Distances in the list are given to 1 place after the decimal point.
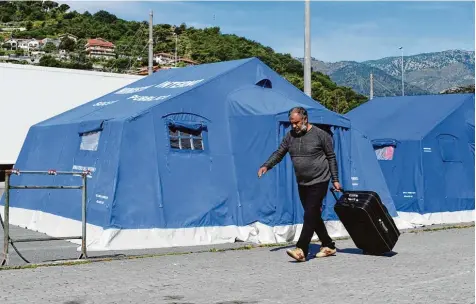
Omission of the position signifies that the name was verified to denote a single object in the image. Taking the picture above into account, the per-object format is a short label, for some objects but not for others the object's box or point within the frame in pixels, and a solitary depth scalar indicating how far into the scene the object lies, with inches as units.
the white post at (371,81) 2070.0
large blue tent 455.8
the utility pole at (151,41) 1333.0
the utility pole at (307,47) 650.8
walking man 373.7
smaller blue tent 657.0
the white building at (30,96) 1032.8
